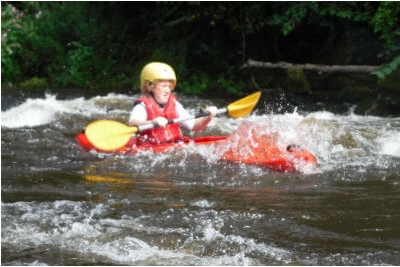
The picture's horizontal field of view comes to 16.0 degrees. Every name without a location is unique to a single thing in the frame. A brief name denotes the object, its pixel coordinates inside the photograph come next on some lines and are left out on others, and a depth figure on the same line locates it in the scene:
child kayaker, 12.85
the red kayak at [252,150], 11.25
